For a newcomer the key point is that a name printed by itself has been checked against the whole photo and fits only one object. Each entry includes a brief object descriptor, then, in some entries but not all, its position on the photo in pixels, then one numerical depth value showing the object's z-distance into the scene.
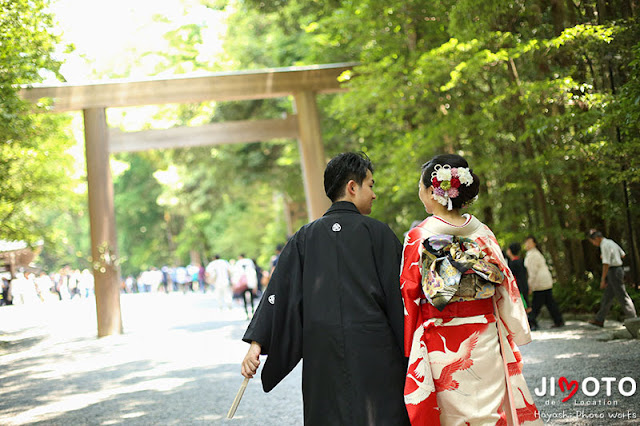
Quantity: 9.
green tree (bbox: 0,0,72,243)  7.06
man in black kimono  2.99
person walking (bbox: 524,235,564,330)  9.88
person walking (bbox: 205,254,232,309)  16.20
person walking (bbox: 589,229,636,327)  8.47
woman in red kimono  3.06
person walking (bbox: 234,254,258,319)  14.07
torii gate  13.27
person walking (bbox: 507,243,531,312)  9.59
